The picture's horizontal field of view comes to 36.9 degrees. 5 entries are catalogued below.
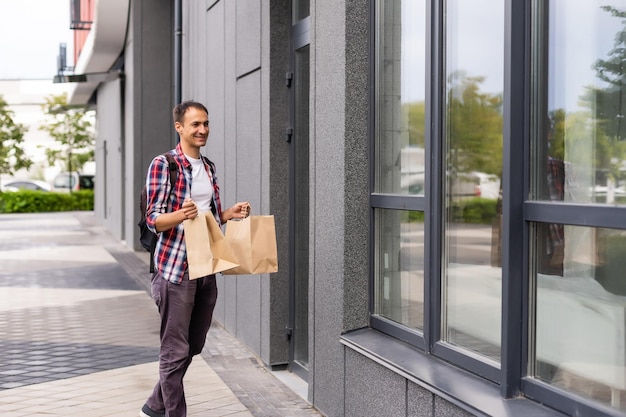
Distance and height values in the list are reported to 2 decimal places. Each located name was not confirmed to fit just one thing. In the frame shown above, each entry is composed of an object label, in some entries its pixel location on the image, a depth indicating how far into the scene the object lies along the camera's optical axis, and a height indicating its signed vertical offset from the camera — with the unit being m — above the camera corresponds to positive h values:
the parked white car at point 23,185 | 55.75 +0.55
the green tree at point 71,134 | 54.09 +3.57
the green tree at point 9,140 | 52.56 +3.04
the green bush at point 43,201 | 45.12 -0.32
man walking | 5.30 -0.32
